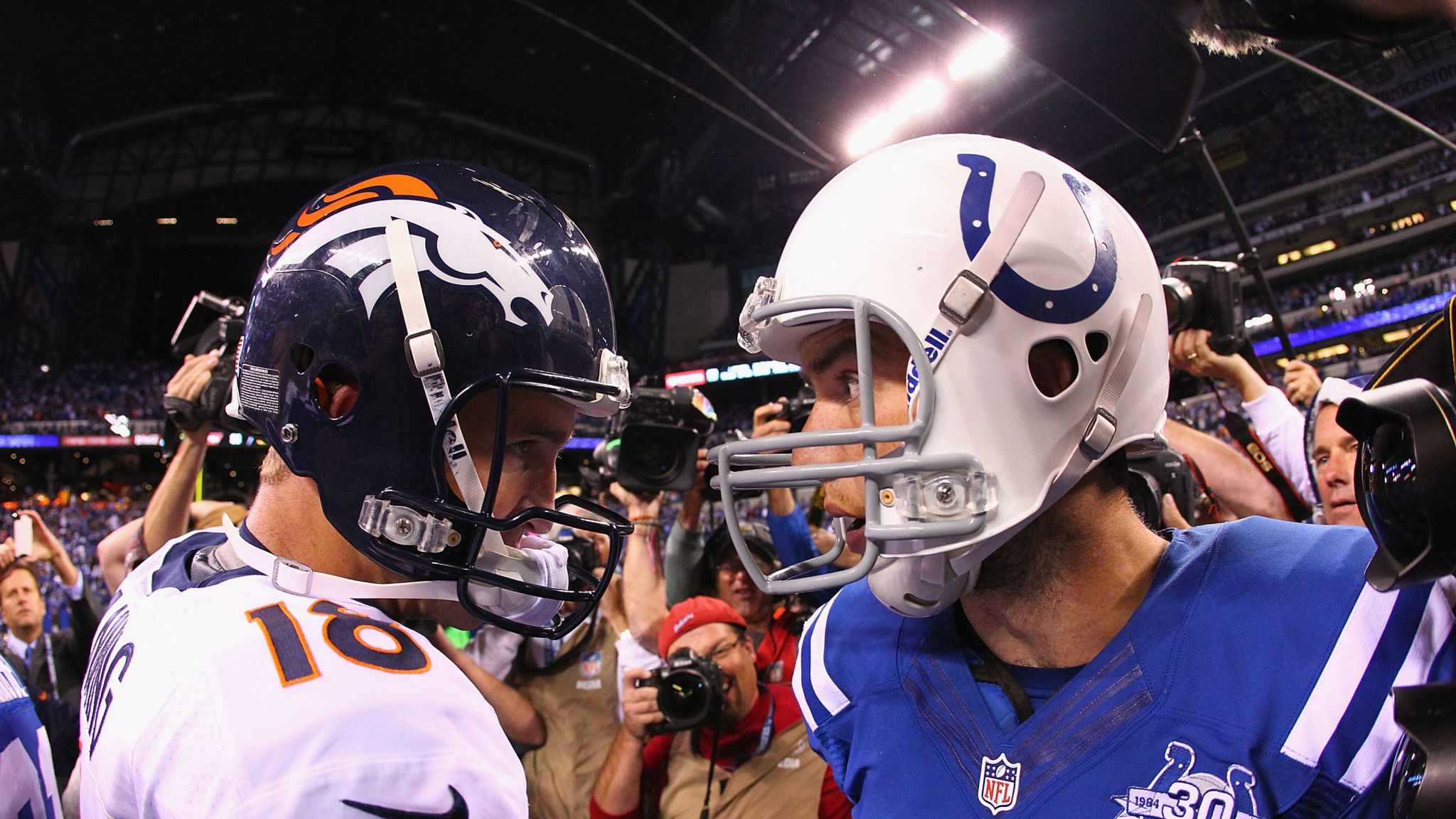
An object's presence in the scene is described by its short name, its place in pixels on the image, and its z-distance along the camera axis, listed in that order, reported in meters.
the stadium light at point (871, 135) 4.23
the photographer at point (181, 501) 2.64
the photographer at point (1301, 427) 2.35
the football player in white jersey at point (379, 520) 0.96
